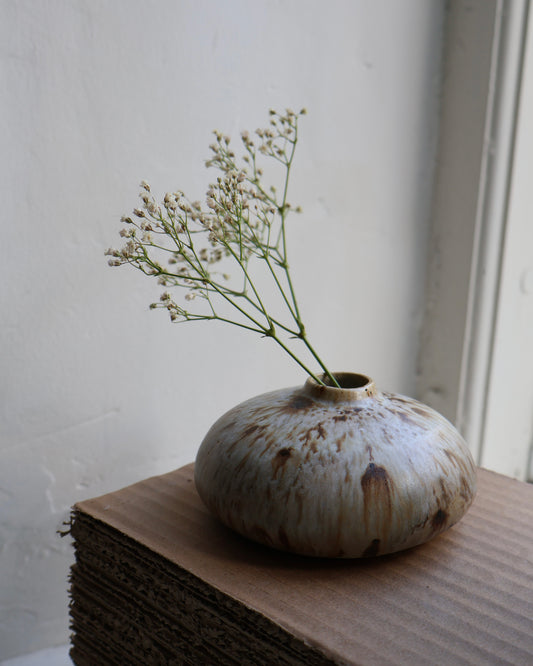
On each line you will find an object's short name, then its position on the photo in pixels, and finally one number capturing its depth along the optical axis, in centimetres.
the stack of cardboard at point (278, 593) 44
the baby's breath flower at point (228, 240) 52
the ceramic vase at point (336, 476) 49
